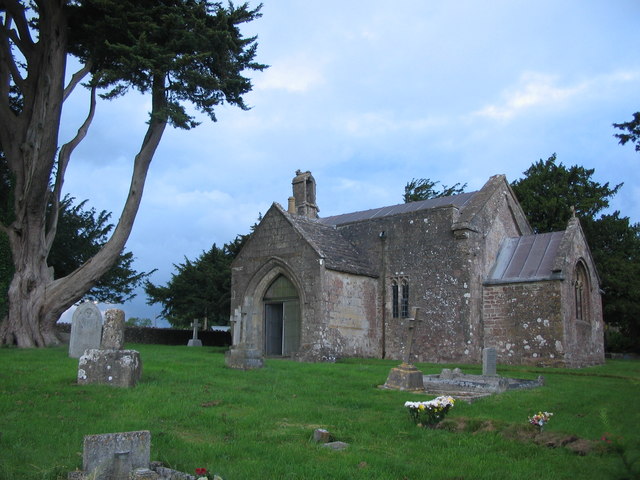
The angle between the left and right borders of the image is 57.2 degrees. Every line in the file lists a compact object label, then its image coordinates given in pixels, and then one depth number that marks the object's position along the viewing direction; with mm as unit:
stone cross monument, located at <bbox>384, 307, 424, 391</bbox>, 12359
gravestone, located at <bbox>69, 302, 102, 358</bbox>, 15539
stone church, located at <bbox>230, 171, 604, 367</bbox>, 20422
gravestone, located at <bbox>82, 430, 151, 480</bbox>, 5324
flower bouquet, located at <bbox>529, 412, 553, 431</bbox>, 7879
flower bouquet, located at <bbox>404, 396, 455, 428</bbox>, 8531
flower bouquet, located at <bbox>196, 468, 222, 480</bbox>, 5238
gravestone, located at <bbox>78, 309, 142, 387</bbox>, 10688
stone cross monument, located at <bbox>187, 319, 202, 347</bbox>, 28906
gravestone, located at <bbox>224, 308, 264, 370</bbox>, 14633
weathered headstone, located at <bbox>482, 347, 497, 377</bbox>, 14525
